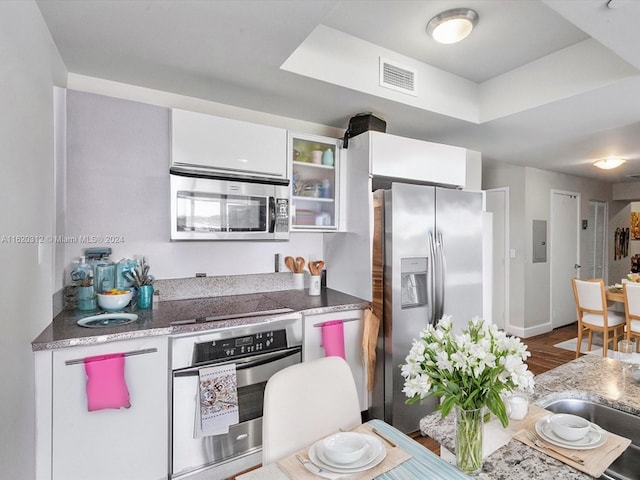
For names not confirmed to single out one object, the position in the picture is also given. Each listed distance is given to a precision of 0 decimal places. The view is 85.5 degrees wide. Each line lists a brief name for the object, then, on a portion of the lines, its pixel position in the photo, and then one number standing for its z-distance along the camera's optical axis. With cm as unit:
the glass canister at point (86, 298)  204
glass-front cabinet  263
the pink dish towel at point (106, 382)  159
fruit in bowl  199
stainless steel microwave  214
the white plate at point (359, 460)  89
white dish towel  184
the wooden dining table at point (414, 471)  88
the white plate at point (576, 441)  96
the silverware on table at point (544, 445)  91
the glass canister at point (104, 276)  211
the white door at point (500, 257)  502
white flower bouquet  83
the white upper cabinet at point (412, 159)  254
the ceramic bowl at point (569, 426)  97
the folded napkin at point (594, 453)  88
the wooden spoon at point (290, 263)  287
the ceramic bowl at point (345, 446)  91
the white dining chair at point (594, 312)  381
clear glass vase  88
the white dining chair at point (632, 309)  356
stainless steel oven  184
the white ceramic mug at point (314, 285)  274
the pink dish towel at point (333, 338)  228
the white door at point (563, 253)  529
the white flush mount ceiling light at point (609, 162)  430
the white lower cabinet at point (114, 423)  157
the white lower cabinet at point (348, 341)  226
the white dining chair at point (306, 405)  113
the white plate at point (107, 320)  180
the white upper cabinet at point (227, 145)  215
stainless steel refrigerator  240
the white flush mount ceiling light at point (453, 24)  196
